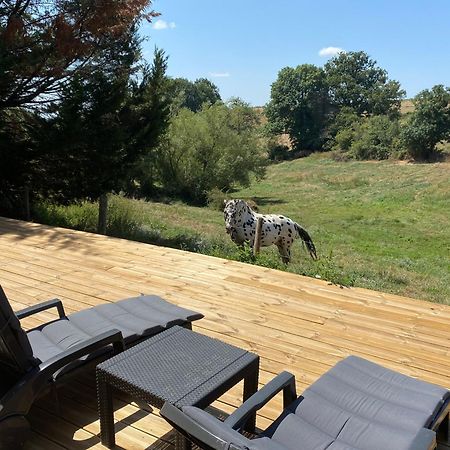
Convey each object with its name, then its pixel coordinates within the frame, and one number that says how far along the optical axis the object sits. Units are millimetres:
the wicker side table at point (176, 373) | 1556
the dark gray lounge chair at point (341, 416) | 1334
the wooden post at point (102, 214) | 8453
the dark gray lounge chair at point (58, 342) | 1658
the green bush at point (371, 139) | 32125
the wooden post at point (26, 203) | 7277
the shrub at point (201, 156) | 21047
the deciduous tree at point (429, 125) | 28703
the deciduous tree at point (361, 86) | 43938
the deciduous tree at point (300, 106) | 42438
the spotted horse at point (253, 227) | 6512
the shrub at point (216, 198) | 19631
